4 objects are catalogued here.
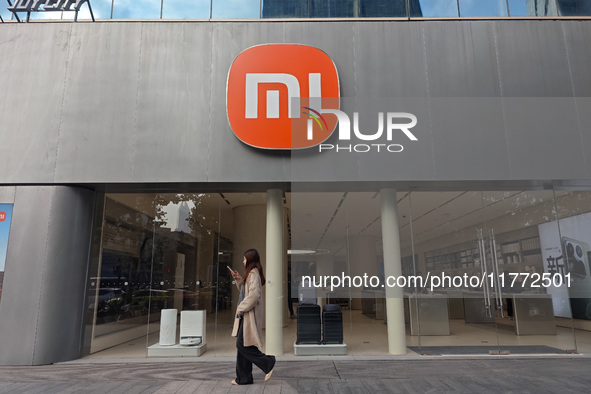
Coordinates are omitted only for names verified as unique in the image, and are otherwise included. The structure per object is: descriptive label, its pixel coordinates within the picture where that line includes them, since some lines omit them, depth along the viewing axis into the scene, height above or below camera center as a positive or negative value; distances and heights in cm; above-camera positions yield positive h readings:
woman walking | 504 -60
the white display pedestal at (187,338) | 723 -106
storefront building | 723 +207
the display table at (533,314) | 829 -80
